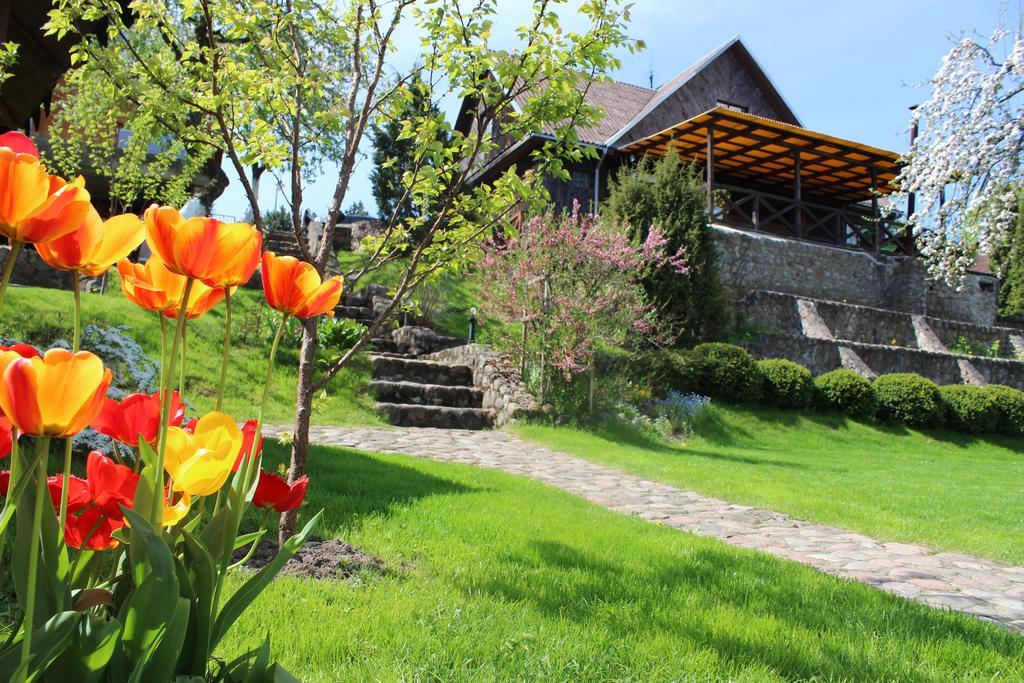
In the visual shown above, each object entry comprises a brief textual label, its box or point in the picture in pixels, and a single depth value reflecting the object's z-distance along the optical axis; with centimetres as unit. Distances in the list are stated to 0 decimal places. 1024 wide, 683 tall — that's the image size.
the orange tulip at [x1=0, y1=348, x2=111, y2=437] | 86
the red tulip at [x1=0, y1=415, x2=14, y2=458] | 110
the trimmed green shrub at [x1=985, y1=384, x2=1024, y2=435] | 1550
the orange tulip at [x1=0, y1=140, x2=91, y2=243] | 93
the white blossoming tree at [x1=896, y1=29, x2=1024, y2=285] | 1075
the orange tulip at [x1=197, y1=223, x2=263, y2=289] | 111
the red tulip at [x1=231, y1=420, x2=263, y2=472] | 132
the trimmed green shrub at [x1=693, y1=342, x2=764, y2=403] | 1397
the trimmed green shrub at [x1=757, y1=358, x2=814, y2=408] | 1435
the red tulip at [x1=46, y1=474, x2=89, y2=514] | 126
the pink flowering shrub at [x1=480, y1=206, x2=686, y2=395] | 1153
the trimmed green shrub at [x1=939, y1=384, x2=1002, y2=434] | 1527
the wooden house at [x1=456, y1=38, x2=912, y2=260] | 1977
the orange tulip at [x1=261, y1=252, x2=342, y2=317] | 130
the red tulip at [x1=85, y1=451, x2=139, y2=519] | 115
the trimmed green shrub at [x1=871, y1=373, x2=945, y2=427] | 1487
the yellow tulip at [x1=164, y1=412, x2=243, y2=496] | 104
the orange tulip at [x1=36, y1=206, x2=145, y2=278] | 109
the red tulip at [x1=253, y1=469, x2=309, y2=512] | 138
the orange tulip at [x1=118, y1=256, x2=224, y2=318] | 129
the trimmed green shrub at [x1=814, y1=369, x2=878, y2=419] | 1472
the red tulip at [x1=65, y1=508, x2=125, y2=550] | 118
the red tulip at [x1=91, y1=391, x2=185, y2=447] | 127
